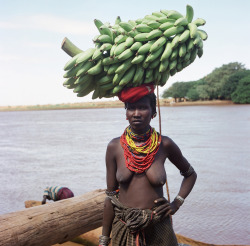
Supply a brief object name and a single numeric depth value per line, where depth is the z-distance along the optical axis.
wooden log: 3.78
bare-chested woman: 2.51
